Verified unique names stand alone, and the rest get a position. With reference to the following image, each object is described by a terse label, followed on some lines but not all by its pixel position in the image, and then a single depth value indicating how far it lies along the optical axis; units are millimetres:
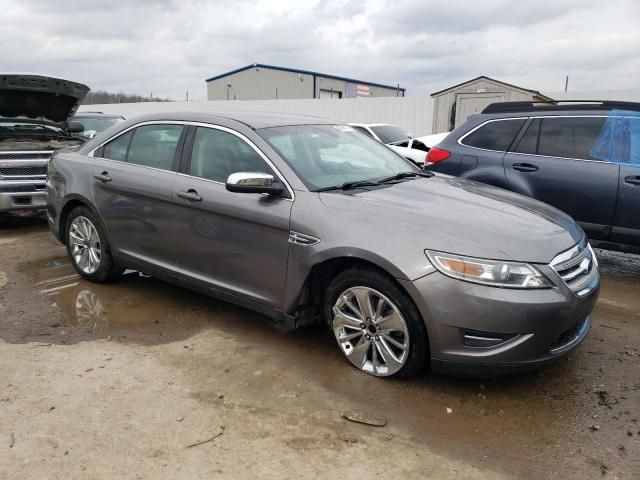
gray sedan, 2914
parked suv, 5004
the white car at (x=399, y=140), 11195
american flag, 37906
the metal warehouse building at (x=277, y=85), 34438
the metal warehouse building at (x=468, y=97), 16312
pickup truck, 7016
